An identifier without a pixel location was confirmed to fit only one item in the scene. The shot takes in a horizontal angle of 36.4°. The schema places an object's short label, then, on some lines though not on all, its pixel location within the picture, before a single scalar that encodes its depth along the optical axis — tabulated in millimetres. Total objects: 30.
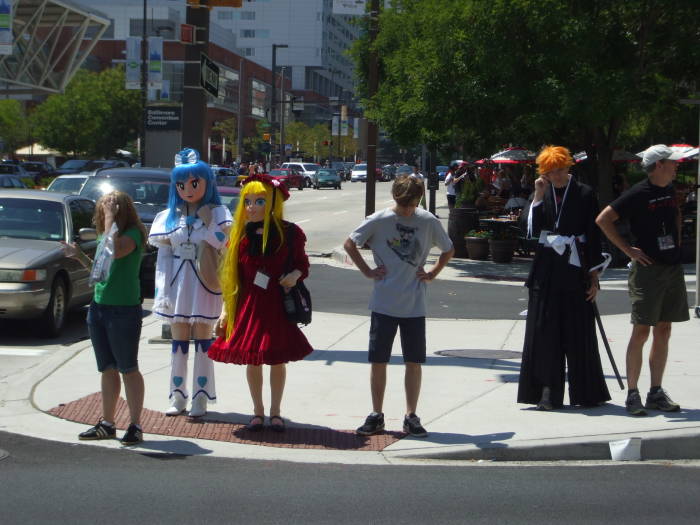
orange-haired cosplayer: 7410
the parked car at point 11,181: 29392
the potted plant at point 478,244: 21828
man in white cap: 7379
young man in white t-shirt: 7027
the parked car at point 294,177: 61303
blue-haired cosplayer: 7414
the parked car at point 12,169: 42078
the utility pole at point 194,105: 11867
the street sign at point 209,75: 11828
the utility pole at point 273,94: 66375
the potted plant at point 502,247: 21391
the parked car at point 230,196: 16938
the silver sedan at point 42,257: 11219
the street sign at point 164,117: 29945
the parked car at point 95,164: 44494
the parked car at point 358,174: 79694
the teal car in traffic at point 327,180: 66438
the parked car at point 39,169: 48953
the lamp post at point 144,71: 45166
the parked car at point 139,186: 16359
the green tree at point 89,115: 65875
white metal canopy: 52844
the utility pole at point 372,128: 24516
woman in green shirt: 6750
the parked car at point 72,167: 45088
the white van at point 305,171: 69875
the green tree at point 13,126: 67444
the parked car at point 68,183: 20734
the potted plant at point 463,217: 22281
